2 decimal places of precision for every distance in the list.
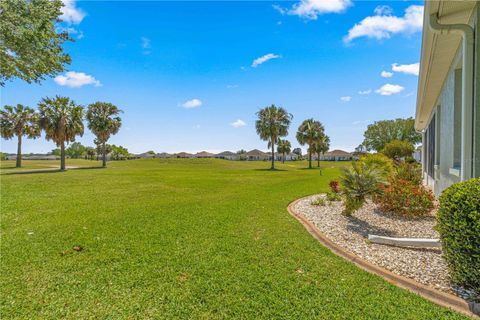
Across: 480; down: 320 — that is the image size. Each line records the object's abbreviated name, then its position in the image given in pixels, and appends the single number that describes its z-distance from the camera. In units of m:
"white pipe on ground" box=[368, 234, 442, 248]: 4.81
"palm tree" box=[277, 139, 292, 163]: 77.75
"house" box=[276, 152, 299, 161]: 111.07
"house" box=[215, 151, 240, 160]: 111.65
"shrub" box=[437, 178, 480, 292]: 2.94
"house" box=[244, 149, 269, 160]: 107.99
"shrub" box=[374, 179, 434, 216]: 7.45
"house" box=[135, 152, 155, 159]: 112.02
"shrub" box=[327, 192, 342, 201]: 10.15
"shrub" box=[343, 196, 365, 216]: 7.01
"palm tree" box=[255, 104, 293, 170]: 40.34
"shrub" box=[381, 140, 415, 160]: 30.47
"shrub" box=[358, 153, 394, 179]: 10.91
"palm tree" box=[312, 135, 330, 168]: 47.78
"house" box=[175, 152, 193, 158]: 106.62
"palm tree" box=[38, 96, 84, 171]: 30.81
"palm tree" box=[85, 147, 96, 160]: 87.46
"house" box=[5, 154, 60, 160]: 89.30
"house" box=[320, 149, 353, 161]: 103.25
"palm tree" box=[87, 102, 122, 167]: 41.72
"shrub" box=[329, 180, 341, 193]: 10.73
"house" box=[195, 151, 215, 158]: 108.69
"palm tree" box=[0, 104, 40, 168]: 35.06
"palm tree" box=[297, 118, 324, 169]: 46.06
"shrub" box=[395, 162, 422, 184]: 11.12
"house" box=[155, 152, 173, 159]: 113.16
